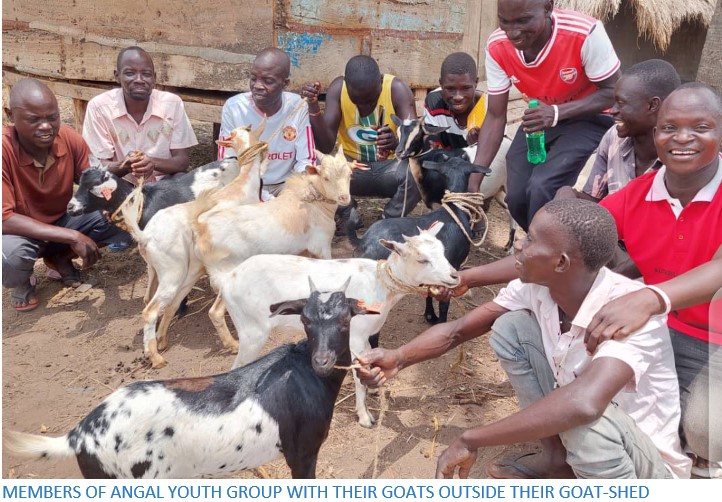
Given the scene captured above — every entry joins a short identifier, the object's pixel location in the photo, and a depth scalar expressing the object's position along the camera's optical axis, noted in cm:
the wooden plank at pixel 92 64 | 684
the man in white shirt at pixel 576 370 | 256
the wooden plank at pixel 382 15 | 656
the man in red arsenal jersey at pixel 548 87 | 454
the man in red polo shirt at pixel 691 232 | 302
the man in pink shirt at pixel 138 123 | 571
